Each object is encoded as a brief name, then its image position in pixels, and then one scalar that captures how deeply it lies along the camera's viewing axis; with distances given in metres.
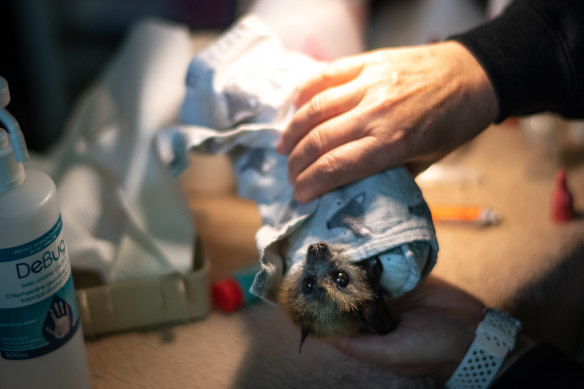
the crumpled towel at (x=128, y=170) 0.89
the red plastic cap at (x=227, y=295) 0.91
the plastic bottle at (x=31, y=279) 0.59
